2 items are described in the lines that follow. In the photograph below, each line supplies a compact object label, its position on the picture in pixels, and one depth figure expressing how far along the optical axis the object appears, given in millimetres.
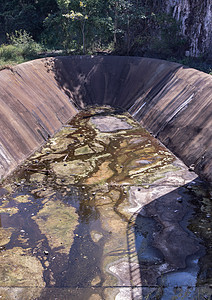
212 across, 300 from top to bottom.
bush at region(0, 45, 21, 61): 17641
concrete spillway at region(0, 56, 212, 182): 9398
